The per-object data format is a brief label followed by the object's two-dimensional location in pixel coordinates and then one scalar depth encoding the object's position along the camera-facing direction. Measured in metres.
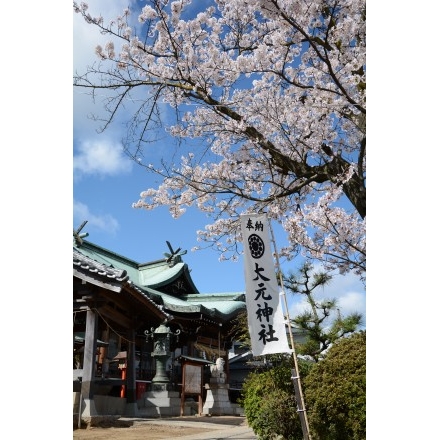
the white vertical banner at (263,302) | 3.08
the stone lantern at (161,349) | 7.84
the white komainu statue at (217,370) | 9.10
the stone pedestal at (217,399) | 8.53
